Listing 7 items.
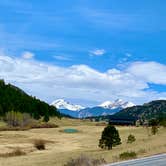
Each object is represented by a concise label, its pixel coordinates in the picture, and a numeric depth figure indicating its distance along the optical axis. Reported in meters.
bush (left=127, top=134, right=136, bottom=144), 85.93
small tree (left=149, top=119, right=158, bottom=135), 102.38
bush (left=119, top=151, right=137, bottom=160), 41.91
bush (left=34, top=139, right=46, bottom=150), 93.19
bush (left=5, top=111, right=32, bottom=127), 192.80
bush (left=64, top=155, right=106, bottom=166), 33.47
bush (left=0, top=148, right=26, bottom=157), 76.01
